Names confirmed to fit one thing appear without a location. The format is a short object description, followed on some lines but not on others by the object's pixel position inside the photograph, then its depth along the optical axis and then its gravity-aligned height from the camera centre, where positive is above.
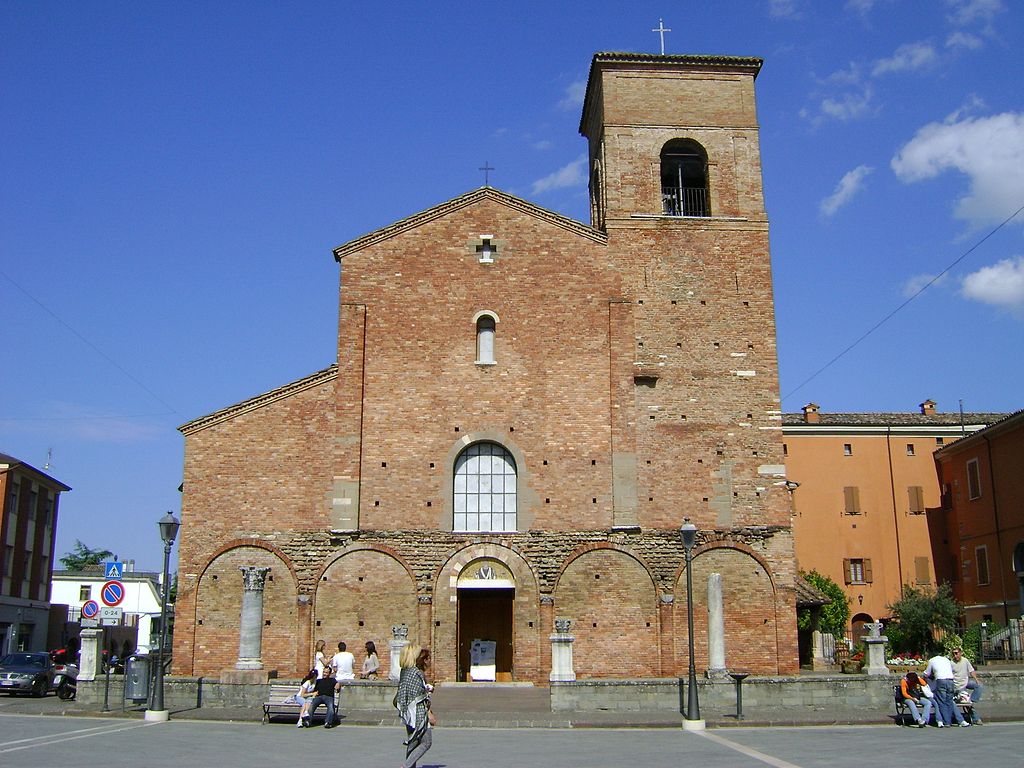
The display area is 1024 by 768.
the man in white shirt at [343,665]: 21.08 -0.91
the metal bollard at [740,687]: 18.78 -1.26
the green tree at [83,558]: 84.56 +5.31
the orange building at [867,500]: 44.59 +5.29
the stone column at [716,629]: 23.11 -0.22
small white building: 61.25 +1.83
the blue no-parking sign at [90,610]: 20.86 +0.24
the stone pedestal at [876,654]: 20.75 -0.72
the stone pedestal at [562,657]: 20.30 -0.73
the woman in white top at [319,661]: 19.70 -0.78
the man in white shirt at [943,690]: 17.64 -1.24
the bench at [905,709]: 18.09 -1.61
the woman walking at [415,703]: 11.32 -0.93
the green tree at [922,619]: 36.84 -0.02
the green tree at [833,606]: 40.78 +0.53
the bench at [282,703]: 18.31 -1.47
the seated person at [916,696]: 17.75 -1.35
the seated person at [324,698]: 17.88 -1.34
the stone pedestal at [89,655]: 21.93 -0.72
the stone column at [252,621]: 23.41 +0.00
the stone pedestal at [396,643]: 22.92 -0.51
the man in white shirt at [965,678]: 18.23 -1.07
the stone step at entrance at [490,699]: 20.81 -1.71
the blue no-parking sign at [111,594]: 20.47 +0.55
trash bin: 20.83 -1.16
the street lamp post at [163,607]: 18.92 +0.27
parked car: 26.67 -1.38
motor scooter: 25.23 -1.52
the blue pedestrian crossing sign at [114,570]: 21.31 +1.08
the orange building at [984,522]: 37.59 +3.84
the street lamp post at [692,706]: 17.73 -1.52
